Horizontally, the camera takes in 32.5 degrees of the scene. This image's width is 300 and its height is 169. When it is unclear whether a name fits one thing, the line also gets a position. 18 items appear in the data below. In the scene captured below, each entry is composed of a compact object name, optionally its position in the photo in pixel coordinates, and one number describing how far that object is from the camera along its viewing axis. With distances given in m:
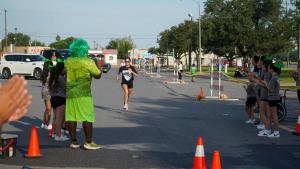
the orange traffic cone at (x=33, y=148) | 8.04
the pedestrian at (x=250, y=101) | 12.49
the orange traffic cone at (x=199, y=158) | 6.49
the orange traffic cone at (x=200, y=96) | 20.91
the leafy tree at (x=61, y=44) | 142.38
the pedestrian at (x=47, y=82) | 10.48
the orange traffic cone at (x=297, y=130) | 11.00
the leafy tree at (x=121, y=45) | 145.25
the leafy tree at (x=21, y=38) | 162.25
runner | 15.81
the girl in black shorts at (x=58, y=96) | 9.69
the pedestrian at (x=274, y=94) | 10.61
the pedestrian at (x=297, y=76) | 13.31
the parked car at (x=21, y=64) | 34.75
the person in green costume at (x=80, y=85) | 8.59
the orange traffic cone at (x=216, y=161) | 6.19
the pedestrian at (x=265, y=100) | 10.81
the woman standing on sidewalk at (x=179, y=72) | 35.94
